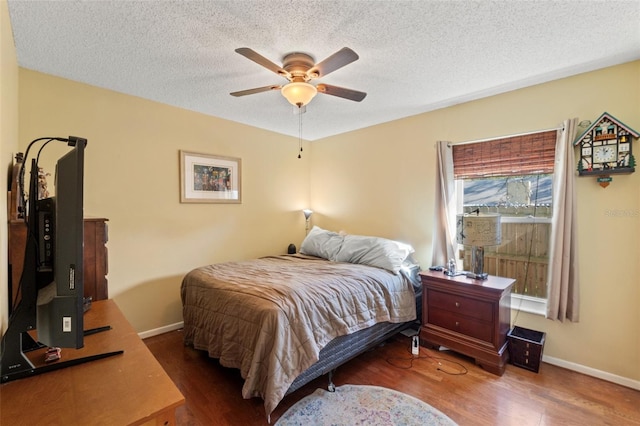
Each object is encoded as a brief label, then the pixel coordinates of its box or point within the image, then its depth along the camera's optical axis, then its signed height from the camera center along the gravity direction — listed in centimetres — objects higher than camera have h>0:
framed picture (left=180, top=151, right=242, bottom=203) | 320 +29
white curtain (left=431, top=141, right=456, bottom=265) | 298 -3
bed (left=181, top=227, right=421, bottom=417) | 182 -80
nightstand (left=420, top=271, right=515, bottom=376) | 234 -94
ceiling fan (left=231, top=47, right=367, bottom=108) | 194 +89
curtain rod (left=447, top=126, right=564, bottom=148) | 246 +67
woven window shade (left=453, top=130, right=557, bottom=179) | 254 +49
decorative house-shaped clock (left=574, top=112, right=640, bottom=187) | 212 +46
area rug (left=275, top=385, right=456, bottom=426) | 181 -134
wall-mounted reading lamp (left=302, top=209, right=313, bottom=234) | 440 -19
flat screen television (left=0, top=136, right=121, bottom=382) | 89 -31
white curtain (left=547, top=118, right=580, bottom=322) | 231 -27
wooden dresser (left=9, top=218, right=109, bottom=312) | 182 -37
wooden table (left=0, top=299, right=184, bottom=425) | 80 -60
